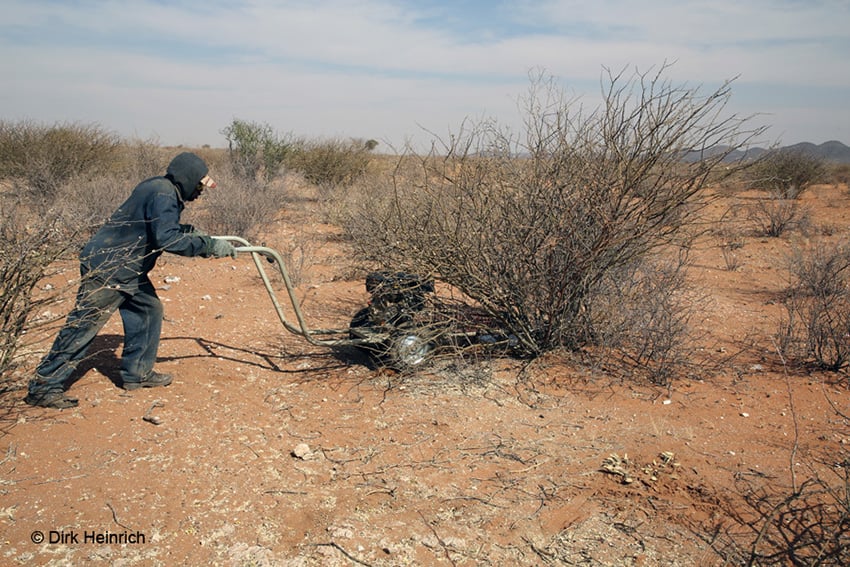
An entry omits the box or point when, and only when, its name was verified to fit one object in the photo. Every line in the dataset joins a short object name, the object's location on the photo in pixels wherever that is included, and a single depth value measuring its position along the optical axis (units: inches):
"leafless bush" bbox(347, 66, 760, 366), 175.9
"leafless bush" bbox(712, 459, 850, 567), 109.3
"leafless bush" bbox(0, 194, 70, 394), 142.9
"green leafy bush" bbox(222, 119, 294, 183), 673.5
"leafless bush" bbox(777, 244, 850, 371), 202.4
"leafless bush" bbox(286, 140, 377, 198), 700.0
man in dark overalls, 156.5
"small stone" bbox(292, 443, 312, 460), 148.4
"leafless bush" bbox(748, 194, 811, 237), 489.4
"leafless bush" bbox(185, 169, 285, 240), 421.1
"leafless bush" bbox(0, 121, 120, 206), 484.1
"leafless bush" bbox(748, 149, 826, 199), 748.0
